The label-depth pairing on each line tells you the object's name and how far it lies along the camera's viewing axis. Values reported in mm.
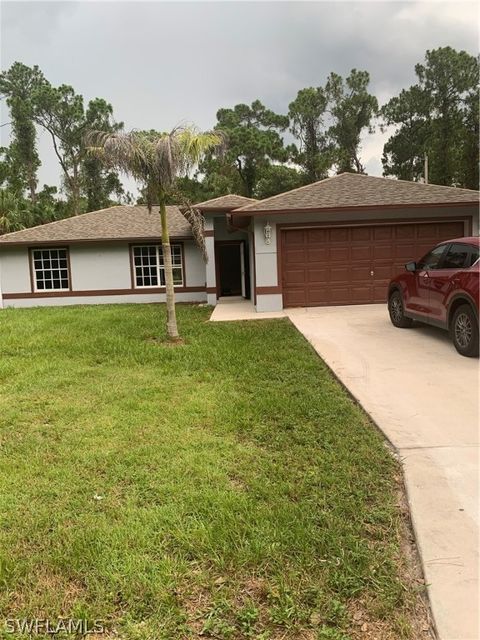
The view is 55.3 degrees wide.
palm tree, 8078
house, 11992
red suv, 6656
